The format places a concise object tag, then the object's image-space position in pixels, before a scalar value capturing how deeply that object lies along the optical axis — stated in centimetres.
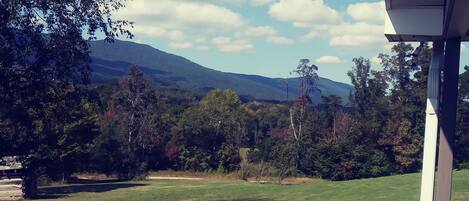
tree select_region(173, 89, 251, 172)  5638
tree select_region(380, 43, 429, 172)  4657
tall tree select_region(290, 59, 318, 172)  5162
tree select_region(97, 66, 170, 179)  5359
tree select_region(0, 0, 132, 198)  1220
